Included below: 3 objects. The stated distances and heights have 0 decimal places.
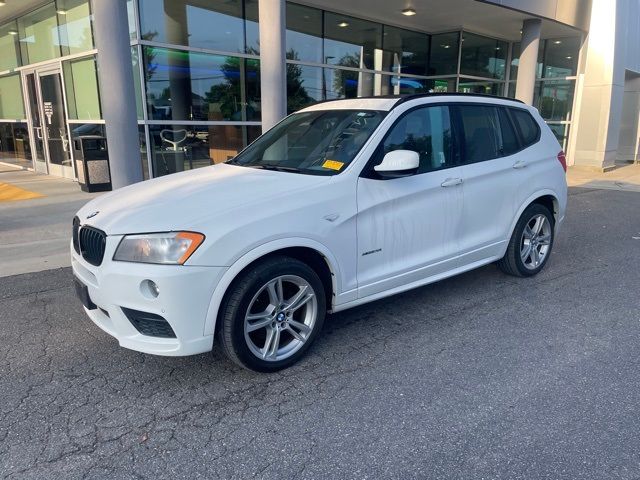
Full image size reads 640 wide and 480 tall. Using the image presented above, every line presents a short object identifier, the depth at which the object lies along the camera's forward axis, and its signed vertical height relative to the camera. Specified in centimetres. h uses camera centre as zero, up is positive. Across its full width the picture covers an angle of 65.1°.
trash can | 984 -106
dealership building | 821 +98
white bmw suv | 297 -79
